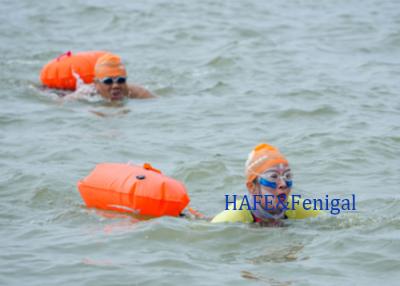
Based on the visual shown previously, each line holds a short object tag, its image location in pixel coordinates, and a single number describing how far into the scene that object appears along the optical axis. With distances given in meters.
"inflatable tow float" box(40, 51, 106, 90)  30.98
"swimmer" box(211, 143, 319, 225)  16.53
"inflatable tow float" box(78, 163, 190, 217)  17.66
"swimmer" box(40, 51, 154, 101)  29.36
